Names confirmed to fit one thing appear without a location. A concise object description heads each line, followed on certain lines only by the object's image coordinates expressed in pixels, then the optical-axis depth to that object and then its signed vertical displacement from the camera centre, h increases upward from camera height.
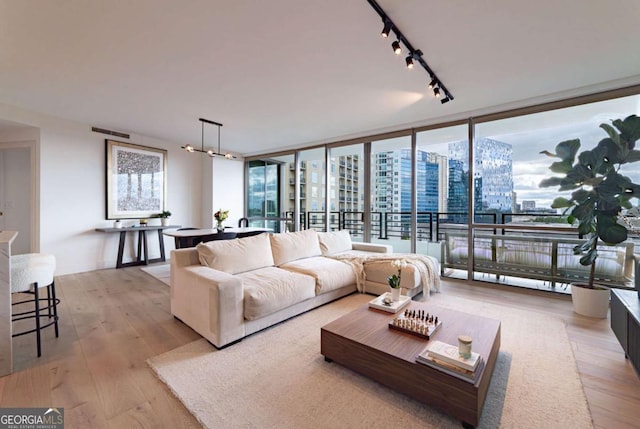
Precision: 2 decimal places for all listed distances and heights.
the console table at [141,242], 4.88 -0.61
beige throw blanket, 3.31 -0.68
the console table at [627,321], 1.76 -0.78
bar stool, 1.98 -0.48
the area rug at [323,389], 1.46 -1.12
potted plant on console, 5.59 -0.10
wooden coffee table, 1.39 -0.88
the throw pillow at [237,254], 2.69 -0.46
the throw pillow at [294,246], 3.38 -0.46
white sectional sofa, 2.20 -0.69
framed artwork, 5.00 +0.61
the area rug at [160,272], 4.24 -1.06
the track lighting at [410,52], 1.94 +1.42
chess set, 1.82 -0.79
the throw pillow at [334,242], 4.04 -0.47
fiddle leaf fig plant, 2.57 +0.32
